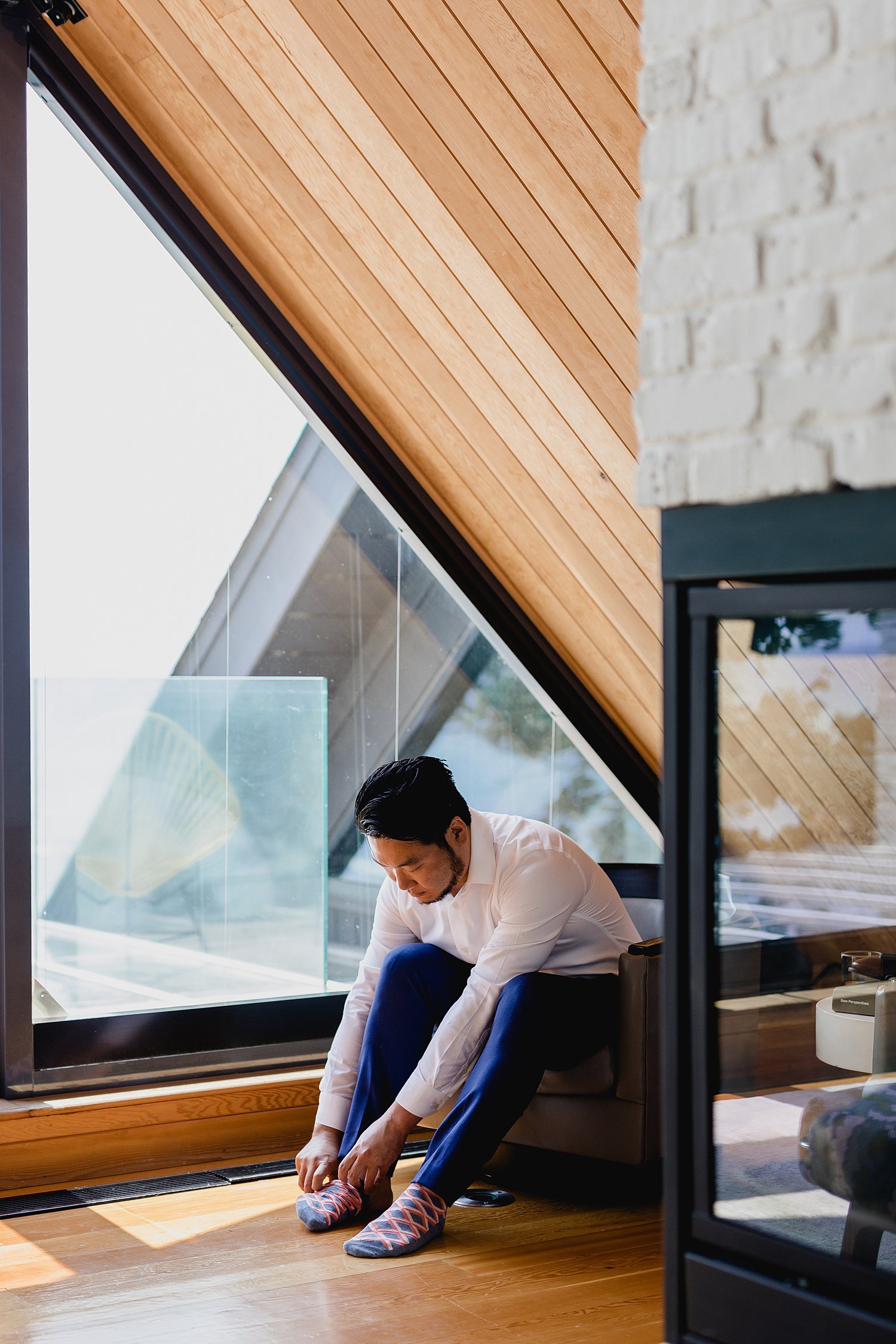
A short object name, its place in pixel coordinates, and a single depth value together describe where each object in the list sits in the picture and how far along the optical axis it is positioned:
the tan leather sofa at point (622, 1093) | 2.64
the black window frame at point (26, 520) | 3.16
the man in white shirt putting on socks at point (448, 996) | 2.53
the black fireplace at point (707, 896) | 1.57
